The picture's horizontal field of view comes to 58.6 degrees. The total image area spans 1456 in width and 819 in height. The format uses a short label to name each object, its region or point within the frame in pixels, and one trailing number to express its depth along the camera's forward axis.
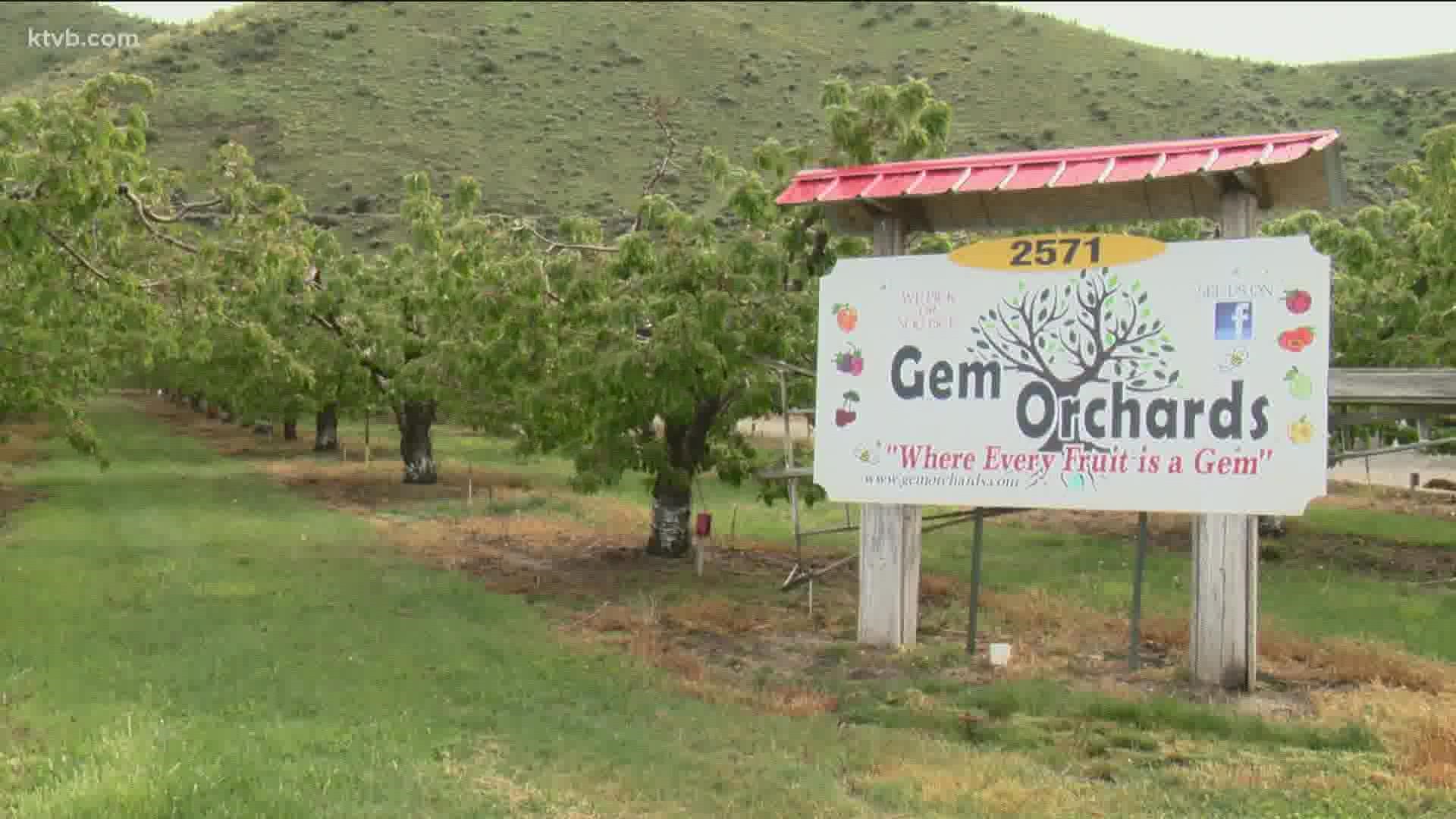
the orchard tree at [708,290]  12.99
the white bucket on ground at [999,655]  10.78
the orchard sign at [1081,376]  9.52
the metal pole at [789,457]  11.87
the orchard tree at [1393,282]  17.50
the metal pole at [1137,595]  10.24
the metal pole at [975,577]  10.96
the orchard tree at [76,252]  10.23
